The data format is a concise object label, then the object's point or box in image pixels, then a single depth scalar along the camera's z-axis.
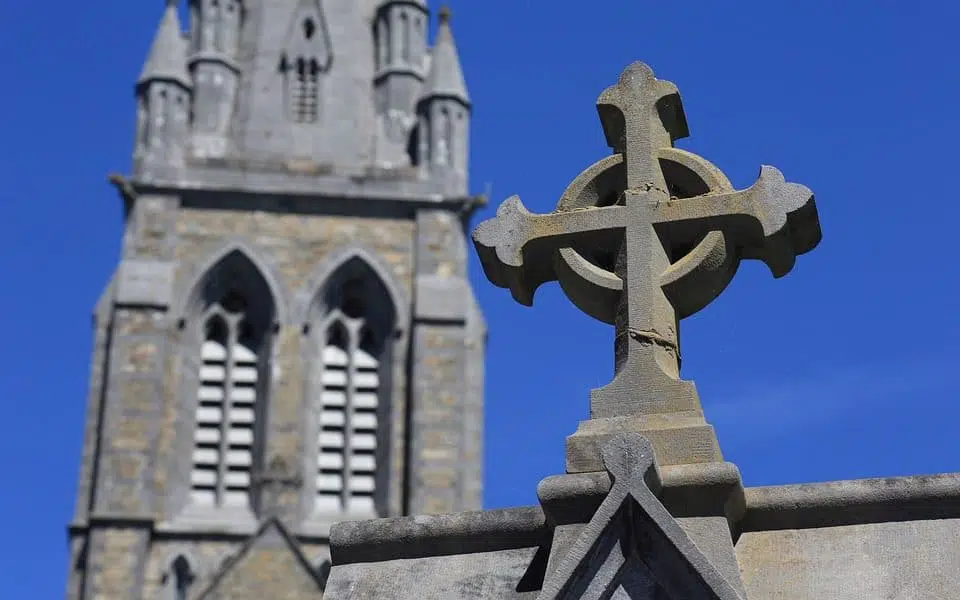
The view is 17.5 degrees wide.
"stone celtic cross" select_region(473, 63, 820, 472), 8.38
